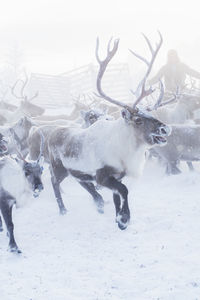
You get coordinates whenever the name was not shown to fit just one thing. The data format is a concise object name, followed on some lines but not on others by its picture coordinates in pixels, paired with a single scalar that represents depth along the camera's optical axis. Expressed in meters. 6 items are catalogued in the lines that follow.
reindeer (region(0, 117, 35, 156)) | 8.66
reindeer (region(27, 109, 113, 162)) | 6.81
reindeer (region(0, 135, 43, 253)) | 4.52
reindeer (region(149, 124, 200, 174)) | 7.70
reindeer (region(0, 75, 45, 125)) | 12.63
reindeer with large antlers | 4.70
